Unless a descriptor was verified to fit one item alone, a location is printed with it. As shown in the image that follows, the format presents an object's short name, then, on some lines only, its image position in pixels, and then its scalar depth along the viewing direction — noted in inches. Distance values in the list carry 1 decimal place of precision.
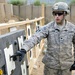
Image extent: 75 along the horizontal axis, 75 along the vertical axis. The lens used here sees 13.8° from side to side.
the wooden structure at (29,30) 164.1
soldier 162.3
